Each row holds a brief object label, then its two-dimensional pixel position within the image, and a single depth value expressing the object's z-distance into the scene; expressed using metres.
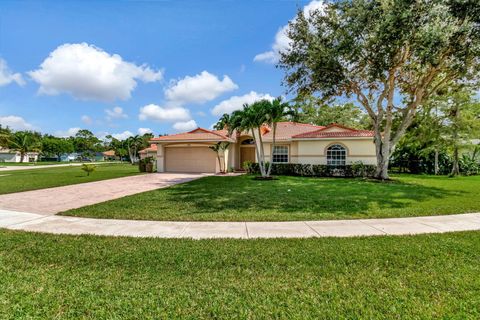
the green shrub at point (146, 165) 24.12
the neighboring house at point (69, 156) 83.31
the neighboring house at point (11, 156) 62.88
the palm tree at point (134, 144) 50.22
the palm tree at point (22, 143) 51.44
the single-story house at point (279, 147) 19.22
